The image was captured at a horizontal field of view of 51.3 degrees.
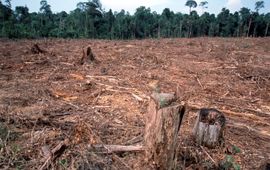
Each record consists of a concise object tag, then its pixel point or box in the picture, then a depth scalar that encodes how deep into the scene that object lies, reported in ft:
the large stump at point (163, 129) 8.50
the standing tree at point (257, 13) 166.81
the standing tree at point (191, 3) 187.48
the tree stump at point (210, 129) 10.44
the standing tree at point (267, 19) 157.79
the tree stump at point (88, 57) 25.45
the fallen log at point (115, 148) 9.46
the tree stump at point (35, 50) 29.25
